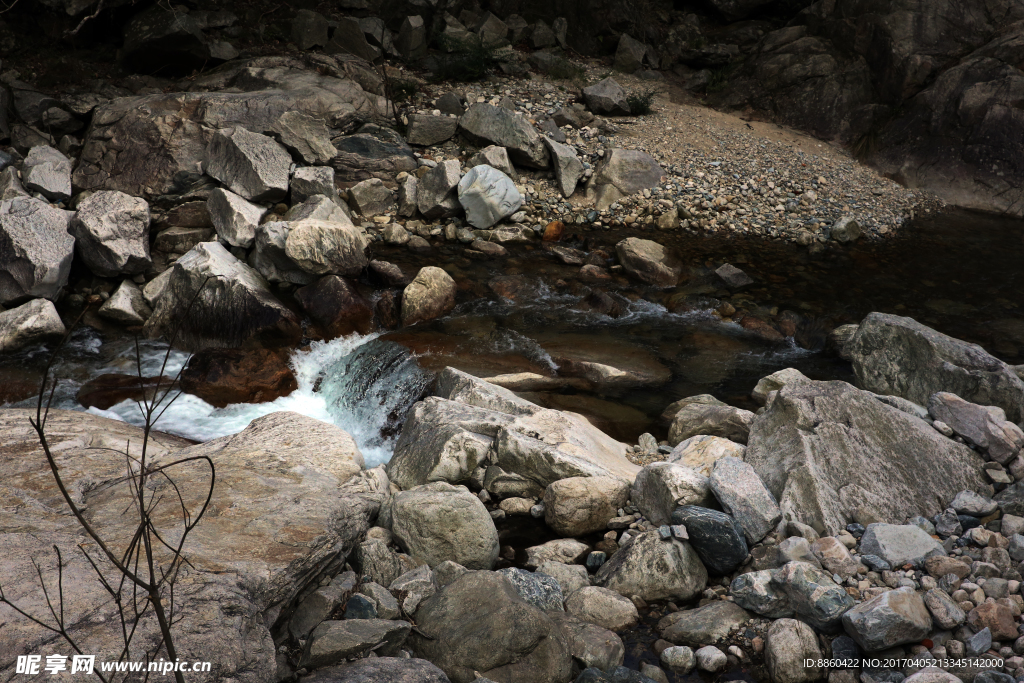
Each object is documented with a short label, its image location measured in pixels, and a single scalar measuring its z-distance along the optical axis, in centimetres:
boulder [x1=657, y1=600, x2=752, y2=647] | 317
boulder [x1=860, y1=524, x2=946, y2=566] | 331
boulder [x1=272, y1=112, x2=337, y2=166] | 909
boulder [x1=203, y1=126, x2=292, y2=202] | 820
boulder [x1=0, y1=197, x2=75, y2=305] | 665
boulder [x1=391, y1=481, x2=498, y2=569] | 366
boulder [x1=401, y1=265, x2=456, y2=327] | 702
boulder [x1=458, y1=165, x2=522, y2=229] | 887
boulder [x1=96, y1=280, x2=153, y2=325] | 679
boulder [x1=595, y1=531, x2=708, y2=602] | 349
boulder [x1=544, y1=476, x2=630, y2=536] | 404
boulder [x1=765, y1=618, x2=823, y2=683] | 293
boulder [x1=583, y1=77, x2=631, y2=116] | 1202
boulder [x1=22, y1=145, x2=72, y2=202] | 798
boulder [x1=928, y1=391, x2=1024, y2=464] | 399
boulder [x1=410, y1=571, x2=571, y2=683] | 287
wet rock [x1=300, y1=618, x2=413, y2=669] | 263
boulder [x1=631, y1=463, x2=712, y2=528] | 382
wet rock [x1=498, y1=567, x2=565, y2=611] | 336
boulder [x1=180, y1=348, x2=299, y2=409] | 598
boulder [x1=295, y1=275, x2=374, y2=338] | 688
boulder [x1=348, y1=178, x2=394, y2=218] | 899
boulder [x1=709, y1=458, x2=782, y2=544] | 366
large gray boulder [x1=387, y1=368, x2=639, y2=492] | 432
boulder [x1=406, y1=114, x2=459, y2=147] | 1031
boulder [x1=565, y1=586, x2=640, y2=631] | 333
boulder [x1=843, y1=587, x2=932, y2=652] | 280
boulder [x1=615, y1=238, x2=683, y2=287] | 824
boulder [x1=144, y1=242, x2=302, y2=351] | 654
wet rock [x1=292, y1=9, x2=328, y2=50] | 1212
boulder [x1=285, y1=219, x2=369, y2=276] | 705
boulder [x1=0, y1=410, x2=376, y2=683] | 232
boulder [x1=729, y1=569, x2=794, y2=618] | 323
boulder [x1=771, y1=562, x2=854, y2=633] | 302
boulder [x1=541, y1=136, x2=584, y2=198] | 998
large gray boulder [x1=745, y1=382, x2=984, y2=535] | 374
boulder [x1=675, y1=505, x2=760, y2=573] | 353
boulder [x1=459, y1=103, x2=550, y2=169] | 1006
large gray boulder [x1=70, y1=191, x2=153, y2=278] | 709
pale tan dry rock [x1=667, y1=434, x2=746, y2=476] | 444
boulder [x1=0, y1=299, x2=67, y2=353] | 629
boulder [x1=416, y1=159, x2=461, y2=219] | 894
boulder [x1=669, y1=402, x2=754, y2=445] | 495
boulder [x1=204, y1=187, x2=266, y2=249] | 748
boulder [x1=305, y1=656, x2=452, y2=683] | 253
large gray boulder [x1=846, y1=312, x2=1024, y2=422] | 476
